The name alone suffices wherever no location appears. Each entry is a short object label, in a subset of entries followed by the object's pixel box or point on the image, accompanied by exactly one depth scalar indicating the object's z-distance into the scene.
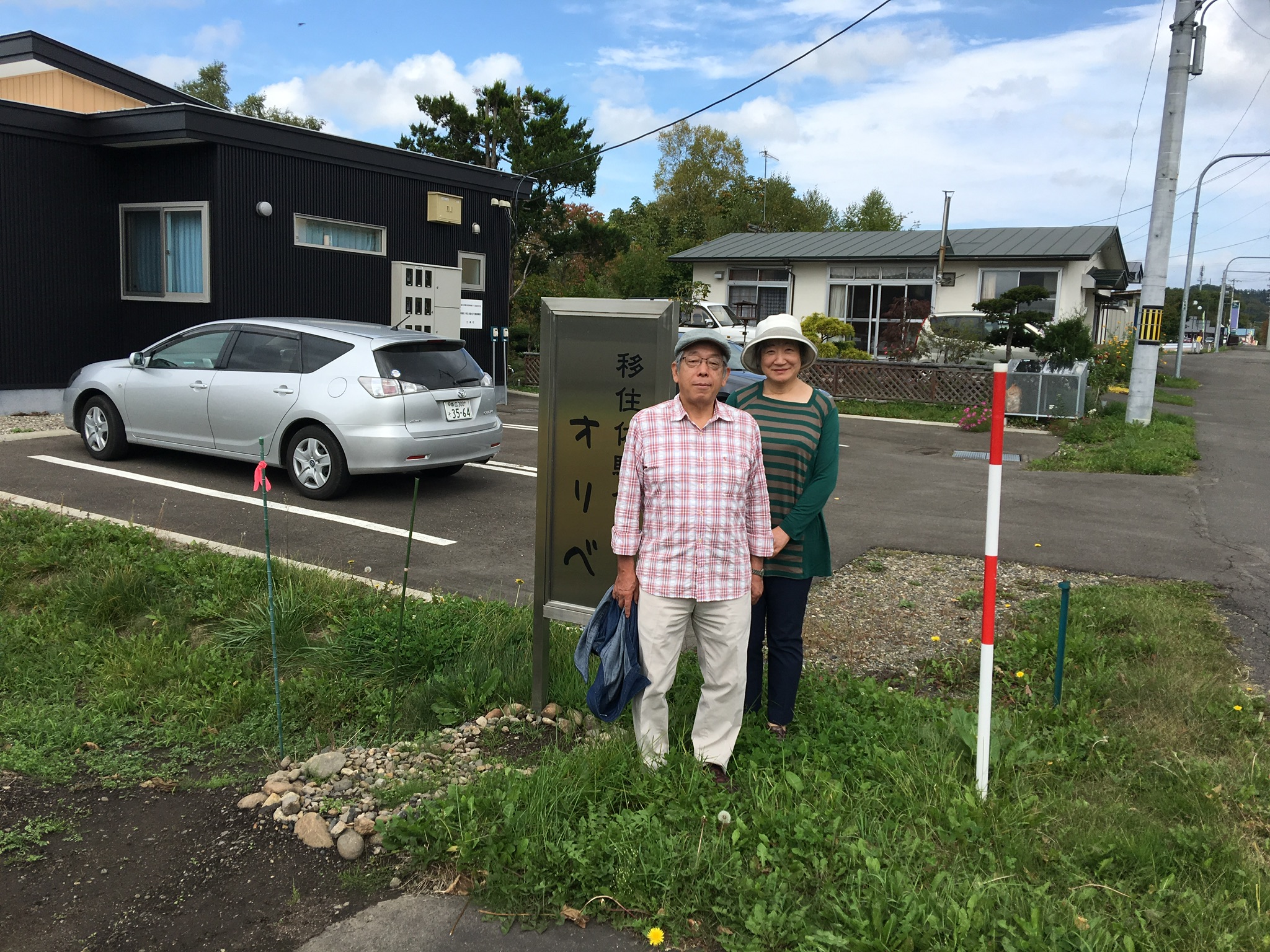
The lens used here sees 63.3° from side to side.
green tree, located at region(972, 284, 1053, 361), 19.44
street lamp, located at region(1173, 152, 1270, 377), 35.44
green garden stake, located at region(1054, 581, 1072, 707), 4.46
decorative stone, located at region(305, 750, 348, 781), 3.90
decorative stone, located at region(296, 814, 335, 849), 3.47
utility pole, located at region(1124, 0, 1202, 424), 15.09
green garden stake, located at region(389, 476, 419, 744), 4.34
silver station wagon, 8.54
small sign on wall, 18.16
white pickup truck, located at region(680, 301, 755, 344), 22.53
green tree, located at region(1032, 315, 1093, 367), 18.50
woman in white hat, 3.93
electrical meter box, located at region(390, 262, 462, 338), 16.67
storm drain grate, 13.59
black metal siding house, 13.59
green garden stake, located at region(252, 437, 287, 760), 4.03
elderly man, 3.57
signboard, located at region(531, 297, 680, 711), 4.06
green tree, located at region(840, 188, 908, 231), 60.66
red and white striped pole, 3.56
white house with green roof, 28.47
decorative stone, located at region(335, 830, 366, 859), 3.40
